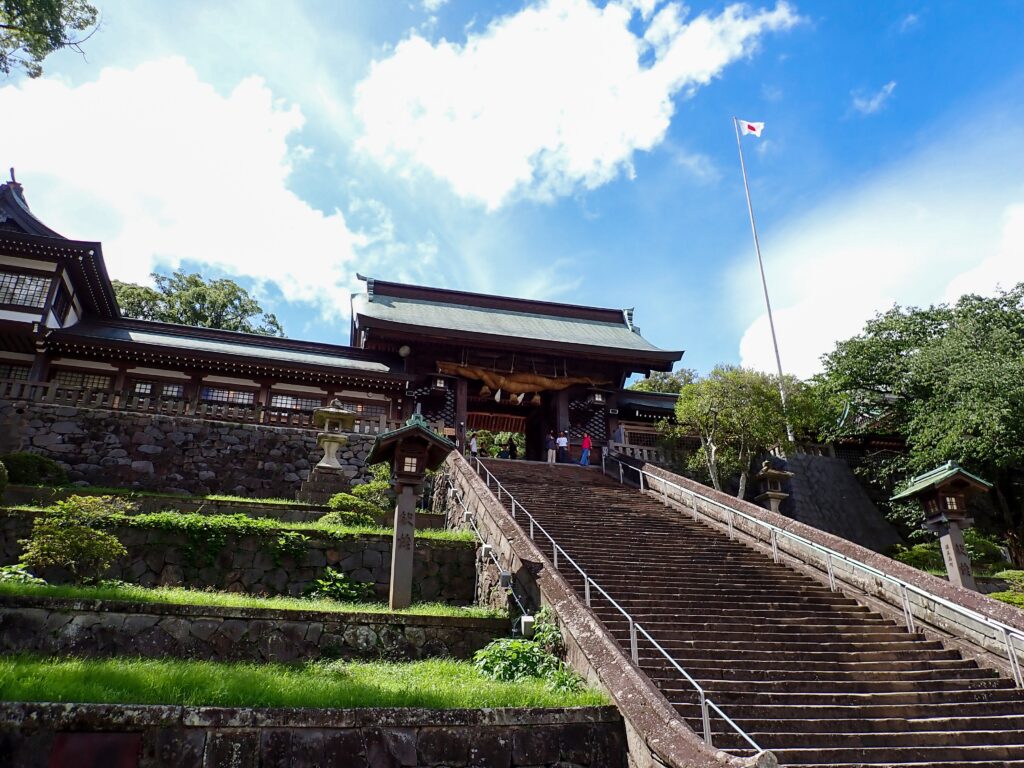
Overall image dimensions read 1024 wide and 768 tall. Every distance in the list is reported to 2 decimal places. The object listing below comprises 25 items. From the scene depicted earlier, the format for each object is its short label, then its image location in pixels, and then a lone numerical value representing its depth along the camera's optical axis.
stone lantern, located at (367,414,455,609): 10.52
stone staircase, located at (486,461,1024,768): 6.98
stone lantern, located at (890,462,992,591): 12.17
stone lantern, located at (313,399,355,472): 17.67
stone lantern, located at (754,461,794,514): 16.95
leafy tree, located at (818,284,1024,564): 20.70
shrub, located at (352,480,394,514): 15.54
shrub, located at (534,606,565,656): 8.35
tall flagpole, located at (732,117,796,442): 22.33
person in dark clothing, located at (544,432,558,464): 22.89
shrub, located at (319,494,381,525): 14.16
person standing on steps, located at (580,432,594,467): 23.03
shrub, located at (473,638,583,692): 7.73
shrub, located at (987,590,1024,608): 13.08
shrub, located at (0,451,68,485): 15.21
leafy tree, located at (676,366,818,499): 21.81
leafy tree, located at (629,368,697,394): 32.50
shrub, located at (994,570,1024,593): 15.03
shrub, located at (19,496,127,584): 9.35
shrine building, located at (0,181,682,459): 21.06
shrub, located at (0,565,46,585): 8.95
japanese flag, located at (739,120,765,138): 33.25
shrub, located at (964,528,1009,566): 19.16
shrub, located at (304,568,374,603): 11.38
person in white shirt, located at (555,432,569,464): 23.89
